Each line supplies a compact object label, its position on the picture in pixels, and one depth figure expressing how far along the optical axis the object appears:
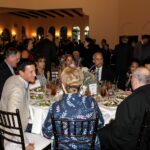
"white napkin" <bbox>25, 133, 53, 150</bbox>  1.83
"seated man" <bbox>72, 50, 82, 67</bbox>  3.66
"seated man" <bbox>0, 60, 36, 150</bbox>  1.74
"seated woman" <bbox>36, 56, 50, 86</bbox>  2.85
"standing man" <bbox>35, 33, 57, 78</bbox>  4.56
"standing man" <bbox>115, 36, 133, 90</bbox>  4.53
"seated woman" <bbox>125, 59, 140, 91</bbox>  2.79
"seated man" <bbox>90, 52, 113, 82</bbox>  3.10
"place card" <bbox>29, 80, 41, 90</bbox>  2.70
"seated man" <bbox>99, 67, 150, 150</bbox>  1.57
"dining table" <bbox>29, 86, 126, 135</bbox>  2.04
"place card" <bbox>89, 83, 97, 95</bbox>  2.27
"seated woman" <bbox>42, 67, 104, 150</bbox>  1.46
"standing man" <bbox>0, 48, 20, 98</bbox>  2.57
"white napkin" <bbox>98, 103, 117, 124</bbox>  2.04
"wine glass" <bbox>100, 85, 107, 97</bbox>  2.29
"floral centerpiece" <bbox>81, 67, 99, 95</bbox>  2.26
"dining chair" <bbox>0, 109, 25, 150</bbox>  1.62
